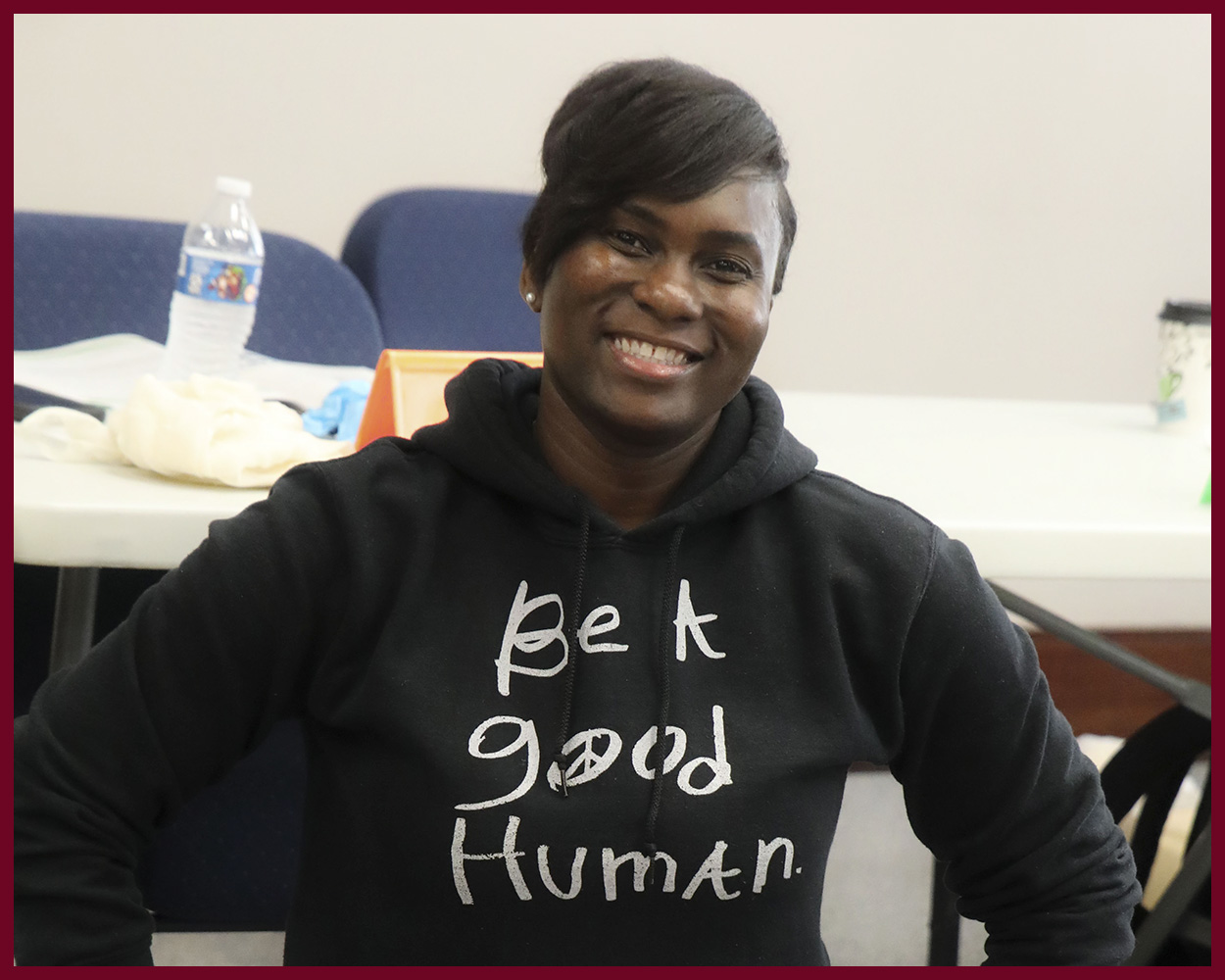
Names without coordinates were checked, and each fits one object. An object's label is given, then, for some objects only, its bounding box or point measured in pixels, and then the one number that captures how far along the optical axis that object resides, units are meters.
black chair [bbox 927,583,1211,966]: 2.82
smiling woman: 2.46
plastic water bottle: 2.96
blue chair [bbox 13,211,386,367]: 3.11
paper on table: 2.96
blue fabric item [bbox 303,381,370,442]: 2.83
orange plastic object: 2.69
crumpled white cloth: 2.61
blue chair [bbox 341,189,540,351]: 3.73
